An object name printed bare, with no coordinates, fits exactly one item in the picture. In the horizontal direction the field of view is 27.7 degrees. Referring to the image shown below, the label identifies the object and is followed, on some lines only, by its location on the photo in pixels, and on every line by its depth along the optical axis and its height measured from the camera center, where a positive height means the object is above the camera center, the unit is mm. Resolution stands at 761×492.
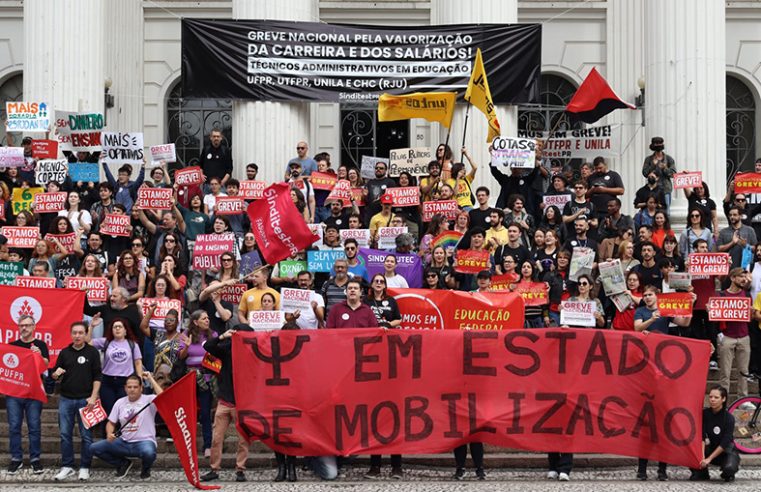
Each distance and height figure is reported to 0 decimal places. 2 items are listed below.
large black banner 24016 +2992
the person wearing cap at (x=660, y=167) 23031 +1209
